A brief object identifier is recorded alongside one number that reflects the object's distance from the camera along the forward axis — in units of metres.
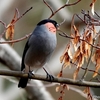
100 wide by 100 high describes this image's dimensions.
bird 6.42
